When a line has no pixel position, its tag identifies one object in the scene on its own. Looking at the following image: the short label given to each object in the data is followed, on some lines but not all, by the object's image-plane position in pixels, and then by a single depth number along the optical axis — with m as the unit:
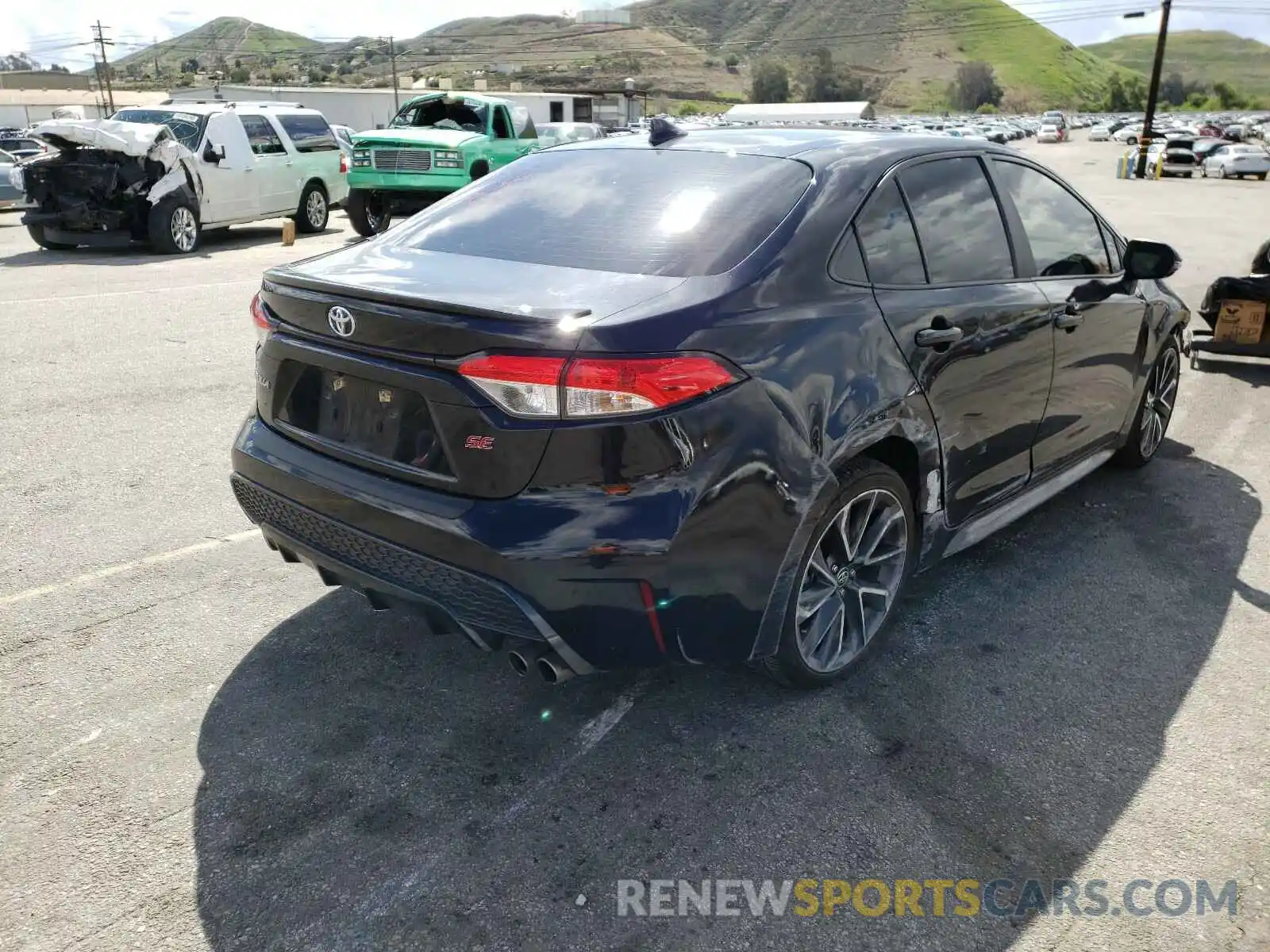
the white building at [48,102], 69.94
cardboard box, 8.04
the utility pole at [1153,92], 39.81
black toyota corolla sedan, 2.61
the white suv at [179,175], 12.84
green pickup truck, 15.01
